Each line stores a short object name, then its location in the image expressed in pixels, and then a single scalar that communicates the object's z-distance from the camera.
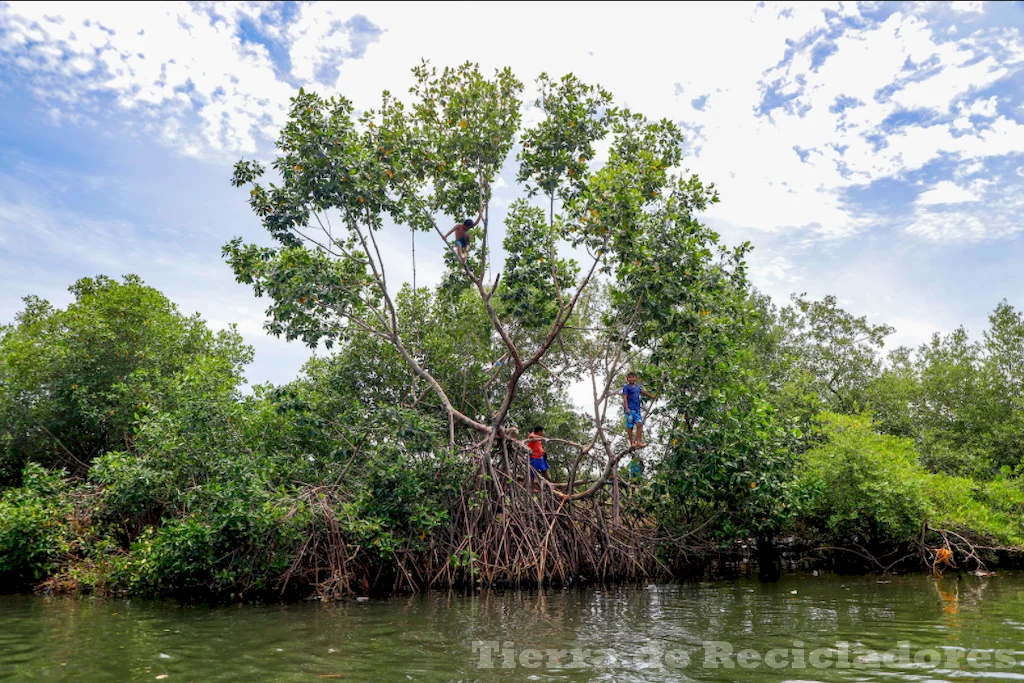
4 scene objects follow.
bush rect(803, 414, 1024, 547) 12.62
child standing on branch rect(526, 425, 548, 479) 13.16
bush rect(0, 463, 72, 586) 11.73
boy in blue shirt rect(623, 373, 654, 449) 12.07
